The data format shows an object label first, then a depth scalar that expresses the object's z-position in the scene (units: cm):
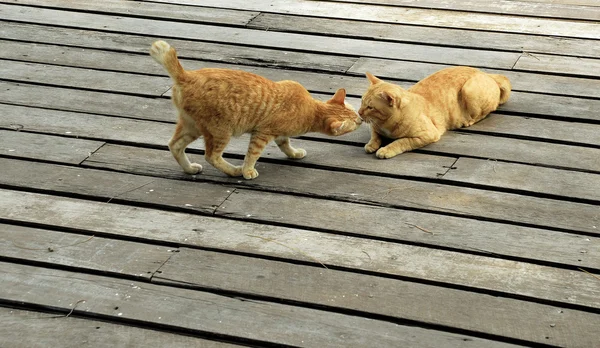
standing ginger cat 317
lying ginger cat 353
